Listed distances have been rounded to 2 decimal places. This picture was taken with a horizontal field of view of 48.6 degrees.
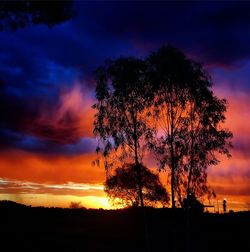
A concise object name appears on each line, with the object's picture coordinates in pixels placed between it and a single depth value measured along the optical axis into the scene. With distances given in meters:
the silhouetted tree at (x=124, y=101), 30.74
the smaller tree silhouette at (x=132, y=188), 43.06
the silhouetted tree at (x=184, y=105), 30.64
